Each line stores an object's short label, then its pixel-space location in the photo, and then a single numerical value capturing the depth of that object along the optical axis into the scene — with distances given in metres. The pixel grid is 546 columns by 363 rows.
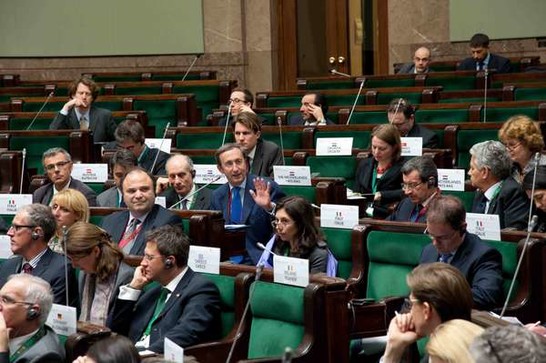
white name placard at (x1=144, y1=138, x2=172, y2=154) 14.08
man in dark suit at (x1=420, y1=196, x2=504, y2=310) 8.14
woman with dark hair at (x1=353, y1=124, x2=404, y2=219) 11.89
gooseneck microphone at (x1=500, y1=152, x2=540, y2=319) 8.12
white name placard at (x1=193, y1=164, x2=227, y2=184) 12.52
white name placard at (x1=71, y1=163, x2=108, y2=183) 13.06
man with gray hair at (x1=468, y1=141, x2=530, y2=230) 9.78
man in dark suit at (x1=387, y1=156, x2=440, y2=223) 10.22
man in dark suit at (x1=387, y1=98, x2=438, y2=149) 13.53
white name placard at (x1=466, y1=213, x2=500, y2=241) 8.93
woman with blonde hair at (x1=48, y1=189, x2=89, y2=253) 10.63
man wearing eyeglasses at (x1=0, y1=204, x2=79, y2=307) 9.37
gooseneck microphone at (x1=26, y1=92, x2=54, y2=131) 16.40
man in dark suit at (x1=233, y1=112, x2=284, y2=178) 12.88
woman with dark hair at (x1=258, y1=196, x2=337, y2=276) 9.16
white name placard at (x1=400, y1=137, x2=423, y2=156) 12.75
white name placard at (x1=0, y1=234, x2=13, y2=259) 10.61
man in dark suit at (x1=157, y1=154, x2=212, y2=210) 11.84
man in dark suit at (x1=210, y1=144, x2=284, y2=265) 11.04
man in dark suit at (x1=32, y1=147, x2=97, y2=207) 12.31
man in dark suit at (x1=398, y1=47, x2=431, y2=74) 18.21
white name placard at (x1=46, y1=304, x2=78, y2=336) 7.98
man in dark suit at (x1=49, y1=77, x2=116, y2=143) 15.82
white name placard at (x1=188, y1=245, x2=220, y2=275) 8.88
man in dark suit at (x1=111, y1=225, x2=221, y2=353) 8.36
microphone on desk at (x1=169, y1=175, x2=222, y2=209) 11.79
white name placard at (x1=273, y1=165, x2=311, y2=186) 11.89
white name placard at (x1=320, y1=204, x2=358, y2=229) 9.98
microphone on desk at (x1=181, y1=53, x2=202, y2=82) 19.62
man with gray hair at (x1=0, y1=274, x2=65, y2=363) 7.42
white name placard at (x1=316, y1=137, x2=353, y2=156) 13.22
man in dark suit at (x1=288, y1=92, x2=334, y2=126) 15.04
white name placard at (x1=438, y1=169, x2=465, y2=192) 11.15
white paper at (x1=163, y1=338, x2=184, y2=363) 7.05
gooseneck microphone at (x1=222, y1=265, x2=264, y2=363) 7.90
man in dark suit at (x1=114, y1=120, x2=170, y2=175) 13.61
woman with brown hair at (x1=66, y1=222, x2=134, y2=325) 9.06
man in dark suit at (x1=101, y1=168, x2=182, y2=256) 10.46
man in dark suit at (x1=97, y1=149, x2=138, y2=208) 12.26
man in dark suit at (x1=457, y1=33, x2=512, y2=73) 18.53
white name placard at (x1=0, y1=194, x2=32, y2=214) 12.03
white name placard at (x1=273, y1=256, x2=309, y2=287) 8.14
